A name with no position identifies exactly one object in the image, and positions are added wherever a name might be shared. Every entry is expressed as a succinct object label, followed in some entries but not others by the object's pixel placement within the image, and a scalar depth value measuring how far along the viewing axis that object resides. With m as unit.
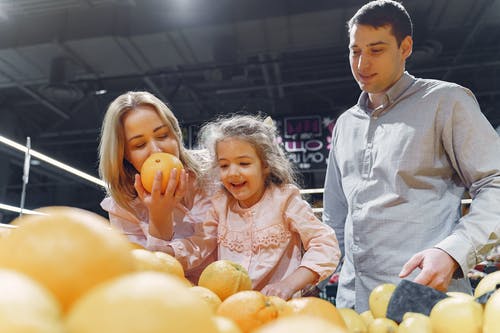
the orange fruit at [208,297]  0.81
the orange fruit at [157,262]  0.76
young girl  1.75
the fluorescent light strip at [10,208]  5.22
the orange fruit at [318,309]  0.78
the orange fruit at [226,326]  0.50
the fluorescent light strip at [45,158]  4.11
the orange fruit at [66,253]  0.46
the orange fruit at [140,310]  0.36
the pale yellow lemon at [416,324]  0.75
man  1.75
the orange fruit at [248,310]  0.71
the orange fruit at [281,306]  0.80
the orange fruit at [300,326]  0.38
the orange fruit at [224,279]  0.96
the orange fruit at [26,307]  0.35
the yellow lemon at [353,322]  0.90
